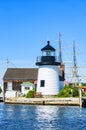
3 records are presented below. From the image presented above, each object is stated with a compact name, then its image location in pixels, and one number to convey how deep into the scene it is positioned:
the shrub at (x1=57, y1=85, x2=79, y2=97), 75.31
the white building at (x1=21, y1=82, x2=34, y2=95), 96.44
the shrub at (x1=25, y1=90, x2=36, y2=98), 77.99
